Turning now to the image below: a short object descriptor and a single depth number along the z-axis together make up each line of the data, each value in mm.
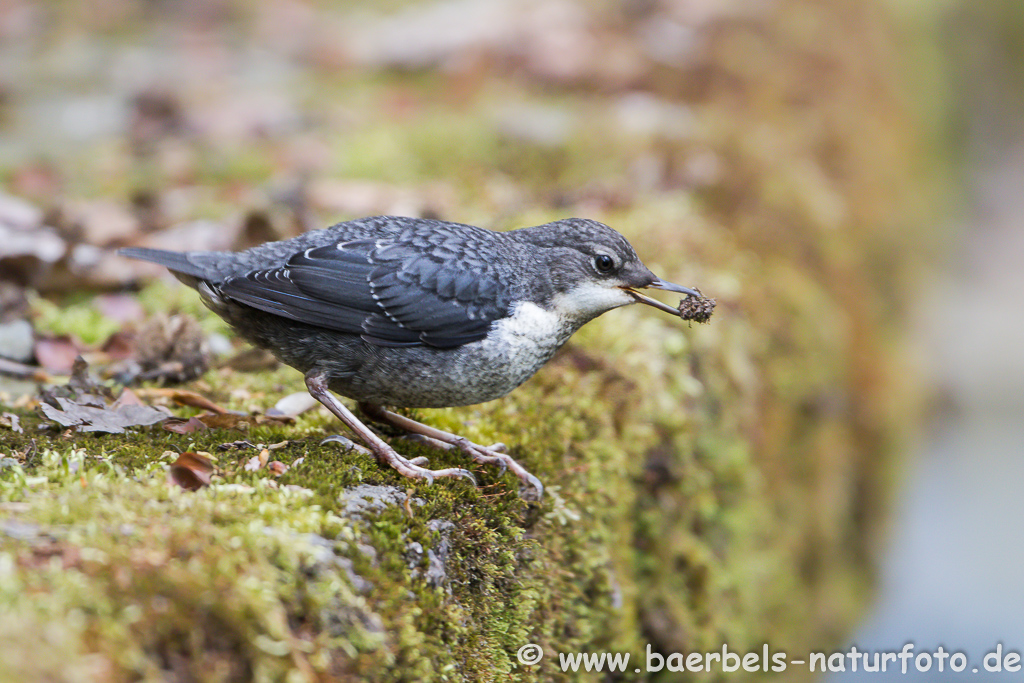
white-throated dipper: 6660
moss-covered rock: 4430
